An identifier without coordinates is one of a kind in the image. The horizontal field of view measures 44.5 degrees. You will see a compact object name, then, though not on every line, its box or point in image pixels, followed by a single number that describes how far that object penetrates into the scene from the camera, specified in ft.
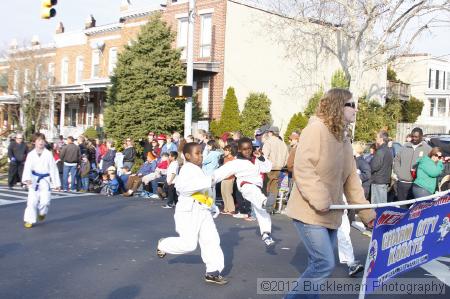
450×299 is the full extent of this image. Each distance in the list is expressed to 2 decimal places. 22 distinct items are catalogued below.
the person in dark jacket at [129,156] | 60.26
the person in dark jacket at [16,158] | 61.82
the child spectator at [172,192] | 46.26
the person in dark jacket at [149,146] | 60.75
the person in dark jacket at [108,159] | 61.41
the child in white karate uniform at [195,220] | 21.98
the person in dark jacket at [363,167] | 37.81
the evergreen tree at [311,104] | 93.08
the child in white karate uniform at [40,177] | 35.68
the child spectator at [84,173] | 60.85
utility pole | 61.98
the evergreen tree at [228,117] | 83.20
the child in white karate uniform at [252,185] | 27.76
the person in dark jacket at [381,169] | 37.93
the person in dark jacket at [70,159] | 59.57
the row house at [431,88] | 165.89
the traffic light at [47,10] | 50.14
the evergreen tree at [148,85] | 78.28
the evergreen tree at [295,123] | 91.08
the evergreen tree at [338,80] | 93.50
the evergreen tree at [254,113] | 84.43
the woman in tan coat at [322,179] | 15.44
